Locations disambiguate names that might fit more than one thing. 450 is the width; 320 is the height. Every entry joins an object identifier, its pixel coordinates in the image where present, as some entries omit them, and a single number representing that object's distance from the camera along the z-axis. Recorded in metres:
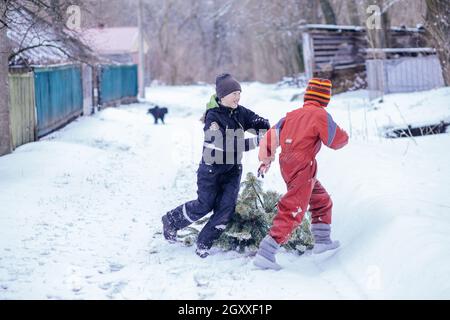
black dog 18.28
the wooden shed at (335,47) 22.72
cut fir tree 5.09
